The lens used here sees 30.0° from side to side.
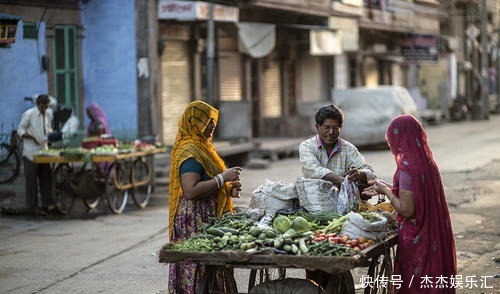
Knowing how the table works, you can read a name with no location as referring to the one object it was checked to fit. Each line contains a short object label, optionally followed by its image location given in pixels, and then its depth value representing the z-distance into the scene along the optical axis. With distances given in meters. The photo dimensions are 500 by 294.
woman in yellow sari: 6.73
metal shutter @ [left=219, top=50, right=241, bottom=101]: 25.55
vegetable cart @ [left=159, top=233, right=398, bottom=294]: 5.50
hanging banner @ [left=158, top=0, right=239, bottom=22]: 19.77
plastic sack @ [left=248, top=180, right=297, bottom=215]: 6.97
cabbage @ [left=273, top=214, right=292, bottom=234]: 6.22
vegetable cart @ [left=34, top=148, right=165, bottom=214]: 13.91
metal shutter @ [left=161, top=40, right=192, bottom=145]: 21.78
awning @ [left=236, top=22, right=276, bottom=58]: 24.11
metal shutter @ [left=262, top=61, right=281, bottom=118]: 29.12
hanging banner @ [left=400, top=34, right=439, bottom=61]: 40.34
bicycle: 15.05
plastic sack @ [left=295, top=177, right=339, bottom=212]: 6.84
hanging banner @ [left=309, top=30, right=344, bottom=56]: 28.28
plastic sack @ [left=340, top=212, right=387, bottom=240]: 6.09
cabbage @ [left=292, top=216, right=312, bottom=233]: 6.25
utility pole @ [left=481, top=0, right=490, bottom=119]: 43.88
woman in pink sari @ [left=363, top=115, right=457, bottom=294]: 6.13
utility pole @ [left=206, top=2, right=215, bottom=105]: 20.95
